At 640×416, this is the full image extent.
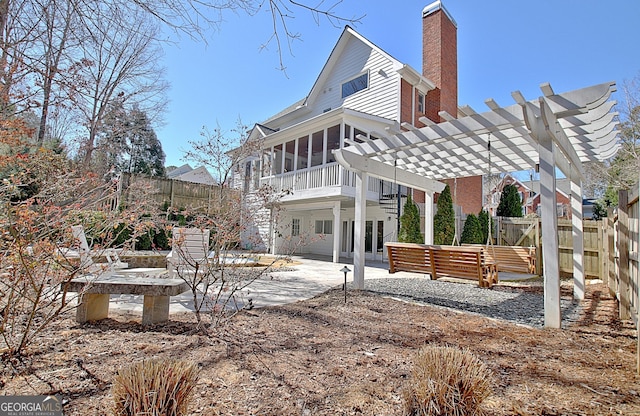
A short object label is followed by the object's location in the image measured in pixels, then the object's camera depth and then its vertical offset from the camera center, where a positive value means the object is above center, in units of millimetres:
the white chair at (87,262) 2574 -289
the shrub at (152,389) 1383 -710
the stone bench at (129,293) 3043 -609
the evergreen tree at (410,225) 10055 +398
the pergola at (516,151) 3557 +1492
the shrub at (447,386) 1543 -730
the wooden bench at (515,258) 7344 -415
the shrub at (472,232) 11062 +265
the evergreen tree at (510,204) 12906 +1488
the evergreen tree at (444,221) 10516 +575
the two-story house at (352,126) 11016 +3980
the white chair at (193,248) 5408 -316
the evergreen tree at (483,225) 11384 +533
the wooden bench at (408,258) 5605 -368
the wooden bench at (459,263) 5127 -403
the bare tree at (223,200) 3193 +757
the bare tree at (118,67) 2869 +2965
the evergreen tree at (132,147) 12494 +4782
